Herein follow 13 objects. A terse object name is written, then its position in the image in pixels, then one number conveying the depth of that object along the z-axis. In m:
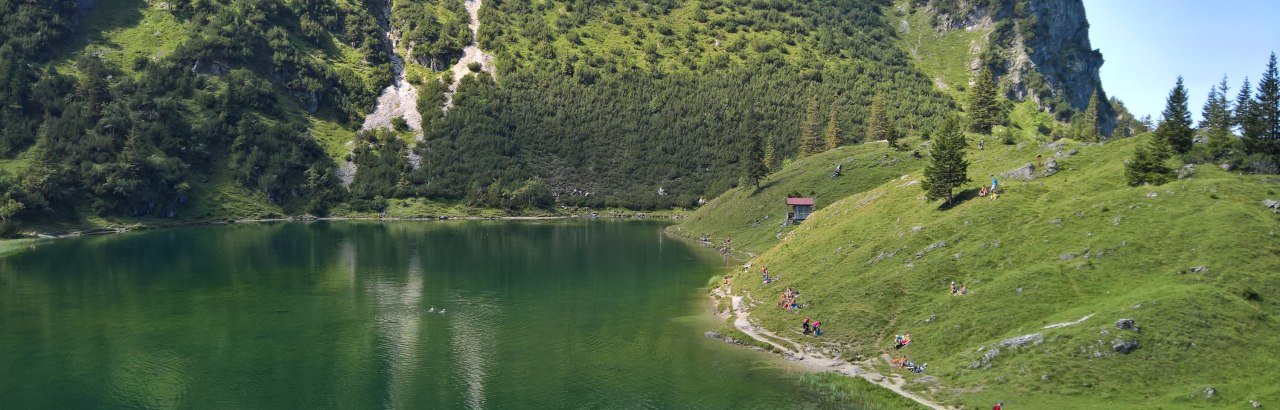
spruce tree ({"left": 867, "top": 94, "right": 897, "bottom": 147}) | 160.62
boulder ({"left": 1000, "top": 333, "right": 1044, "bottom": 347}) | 56.22
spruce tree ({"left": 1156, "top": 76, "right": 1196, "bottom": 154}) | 81.25
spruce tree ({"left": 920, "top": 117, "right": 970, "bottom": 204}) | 90.31
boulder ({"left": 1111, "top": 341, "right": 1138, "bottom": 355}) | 51.88
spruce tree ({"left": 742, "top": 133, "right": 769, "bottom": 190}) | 170.12
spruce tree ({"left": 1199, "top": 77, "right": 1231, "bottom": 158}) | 78.81
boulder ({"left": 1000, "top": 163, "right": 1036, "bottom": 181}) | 92.00
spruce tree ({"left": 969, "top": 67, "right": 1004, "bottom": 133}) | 149.00
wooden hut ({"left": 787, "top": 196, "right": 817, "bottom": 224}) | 139.75
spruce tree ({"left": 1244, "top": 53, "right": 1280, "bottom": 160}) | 76.75
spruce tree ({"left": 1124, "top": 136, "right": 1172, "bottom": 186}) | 74.50
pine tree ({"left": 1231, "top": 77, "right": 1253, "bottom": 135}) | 81.50
